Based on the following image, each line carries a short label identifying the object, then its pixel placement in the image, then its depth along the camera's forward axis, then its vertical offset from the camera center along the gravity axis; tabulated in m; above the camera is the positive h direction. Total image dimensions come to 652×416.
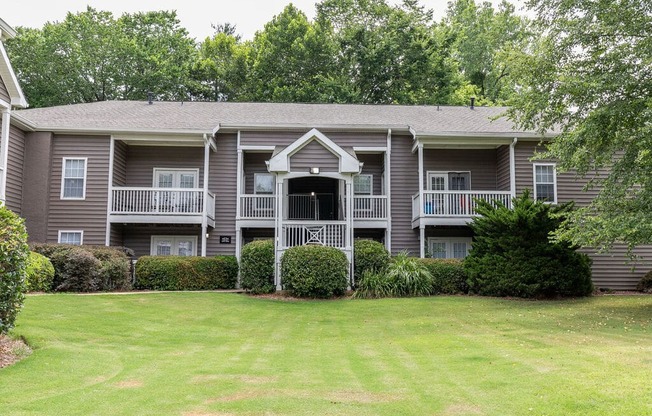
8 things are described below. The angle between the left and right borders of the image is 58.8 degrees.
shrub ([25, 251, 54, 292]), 14.79 -0.68
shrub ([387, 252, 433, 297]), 16.80 -0.76
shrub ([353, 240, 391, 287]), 17.64 -0.22
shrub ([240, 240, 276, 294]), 17.14 -0.46
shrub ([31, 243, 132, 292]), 15.79 -0.43
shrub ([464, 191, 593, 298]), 16.14 -0.16
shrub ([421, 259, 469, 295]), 17.39 -0.75
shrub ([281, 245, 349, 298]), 16.03 -0.51
